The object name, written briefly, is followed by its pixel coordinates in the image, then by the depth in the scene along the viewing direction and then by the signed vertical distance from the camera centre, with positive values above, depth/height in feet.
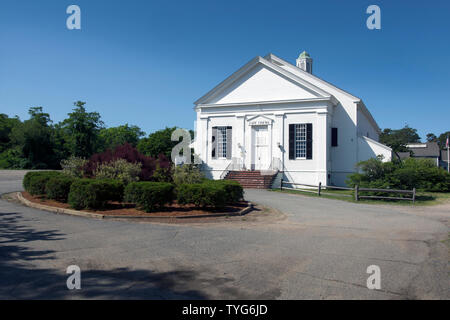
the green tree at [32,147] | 154.61 +7.88
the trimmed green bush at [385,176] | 56.03 -2.09
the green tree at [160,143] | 135.13 +8.80
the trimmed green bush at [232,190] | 39.89 -3.32
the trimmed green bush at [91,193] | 34.14 -3.26
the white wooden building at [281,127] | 78.69 +9.55
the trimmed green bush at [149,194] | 33.76 -3.34
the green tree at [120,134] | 271.86 +25.56
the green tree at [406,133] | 338.75 +34.25
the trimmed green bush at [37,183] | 41.11 -2.58
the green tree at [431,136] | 402.81 +36.04
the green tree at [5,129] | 183.62 +20.69
